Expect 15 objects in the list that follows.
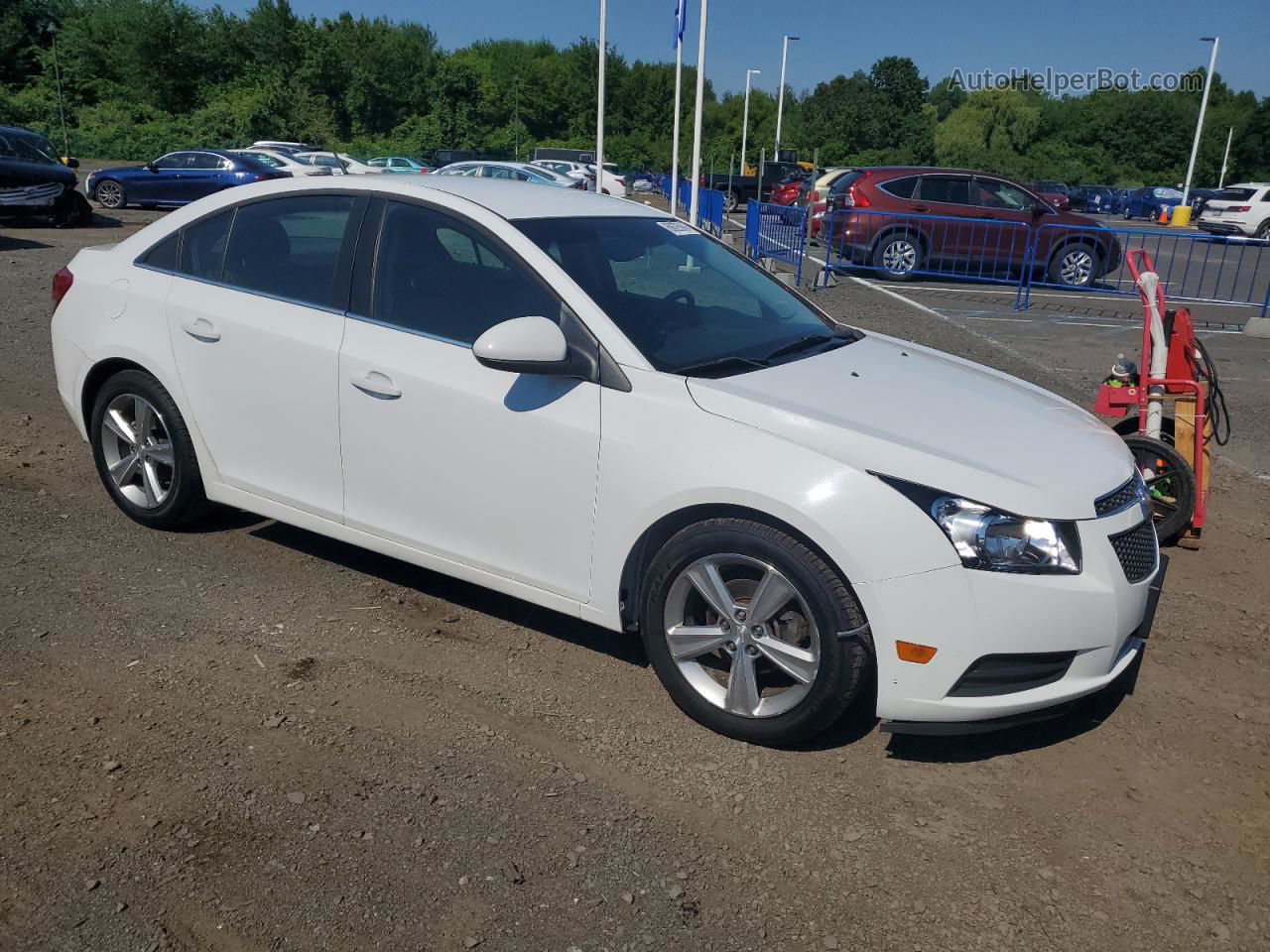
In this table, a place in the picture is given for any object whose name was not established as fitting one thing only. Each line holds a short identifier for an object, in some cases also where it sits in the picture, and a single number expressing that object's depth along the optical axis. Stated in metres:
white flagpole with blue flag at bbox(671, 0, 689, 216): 16.30
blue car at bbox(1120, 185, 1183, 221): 52.59
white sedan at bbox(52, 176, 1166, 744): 3.10
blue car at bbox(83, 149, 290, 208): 24.22
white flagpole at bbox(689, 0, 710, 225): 15.56
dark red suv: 16.39
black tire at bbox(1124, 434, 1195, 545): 5.24
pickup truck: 41.88
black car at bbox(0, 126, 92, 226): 17.72
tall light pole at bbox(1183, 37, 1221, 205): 46.12
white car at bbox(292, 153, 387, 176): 30.19
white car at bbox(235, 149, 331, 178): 26.42
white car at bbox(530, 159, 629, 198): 35.25
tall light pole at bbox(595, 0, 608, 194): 19.16
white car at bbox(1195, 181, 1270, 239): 30.73
